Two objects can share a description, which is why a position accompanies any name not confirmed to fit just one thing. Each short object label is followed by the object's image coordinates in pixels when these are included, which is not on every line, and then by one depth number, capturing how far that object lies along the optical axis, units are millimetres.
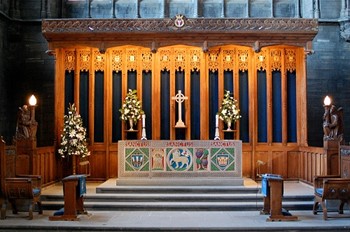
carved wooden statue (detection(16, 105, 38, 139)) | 11148
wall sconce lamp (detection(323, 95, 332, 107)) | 10906
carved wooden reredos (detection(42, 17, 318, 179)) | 13070
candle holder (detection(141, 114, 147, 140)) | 12338
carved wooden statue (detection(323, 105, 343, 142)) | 10727
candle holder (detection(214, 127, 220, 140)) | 12300
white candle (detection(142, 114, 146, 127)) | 12618
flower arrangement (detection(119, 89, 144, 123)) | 12797
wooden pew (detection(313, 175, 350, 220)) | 9089
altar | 11266
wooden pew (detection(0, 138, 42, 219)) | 9352
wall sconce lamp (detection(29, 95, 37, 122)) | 11195
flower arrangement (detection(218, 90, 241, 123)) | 12852
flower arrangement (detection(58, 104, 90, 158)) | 12320
